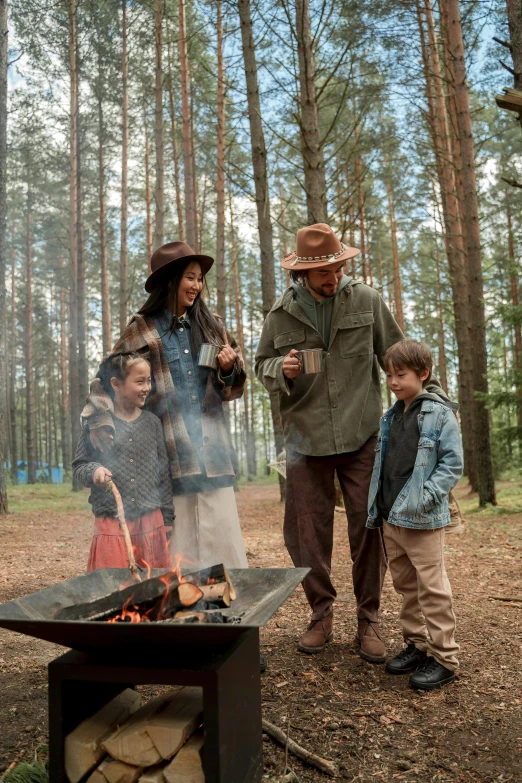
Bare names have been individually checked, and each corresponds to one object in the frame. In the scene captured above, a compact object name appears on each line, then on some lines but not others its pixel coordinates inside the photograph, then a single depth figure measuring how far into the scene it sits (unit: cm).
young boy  293
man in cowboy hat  332
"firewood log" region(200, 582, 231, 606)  230
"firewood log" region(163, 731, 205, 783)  195
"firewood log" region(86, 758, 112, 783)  200
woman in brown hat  307
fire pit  178
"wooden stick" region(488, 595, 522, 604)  441
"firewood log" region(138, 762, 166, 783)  198
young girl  286
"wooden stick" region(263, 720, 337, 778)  226
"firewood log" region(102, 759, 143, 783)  200
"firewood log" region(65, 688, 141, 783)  198
